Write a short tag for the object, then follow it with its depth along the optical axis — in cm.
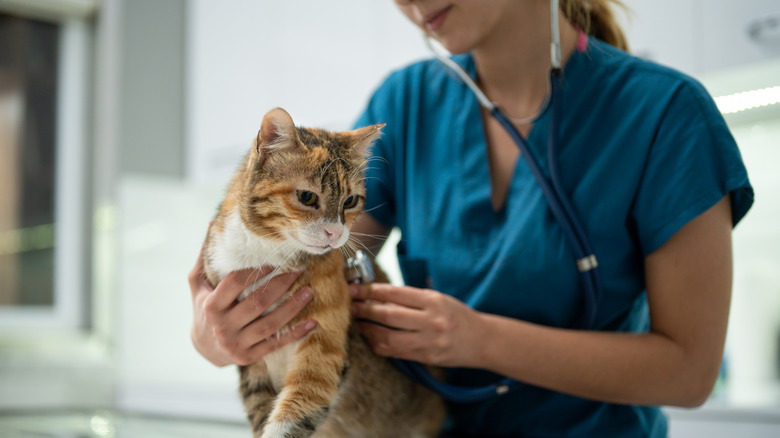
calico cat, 87
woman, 97
